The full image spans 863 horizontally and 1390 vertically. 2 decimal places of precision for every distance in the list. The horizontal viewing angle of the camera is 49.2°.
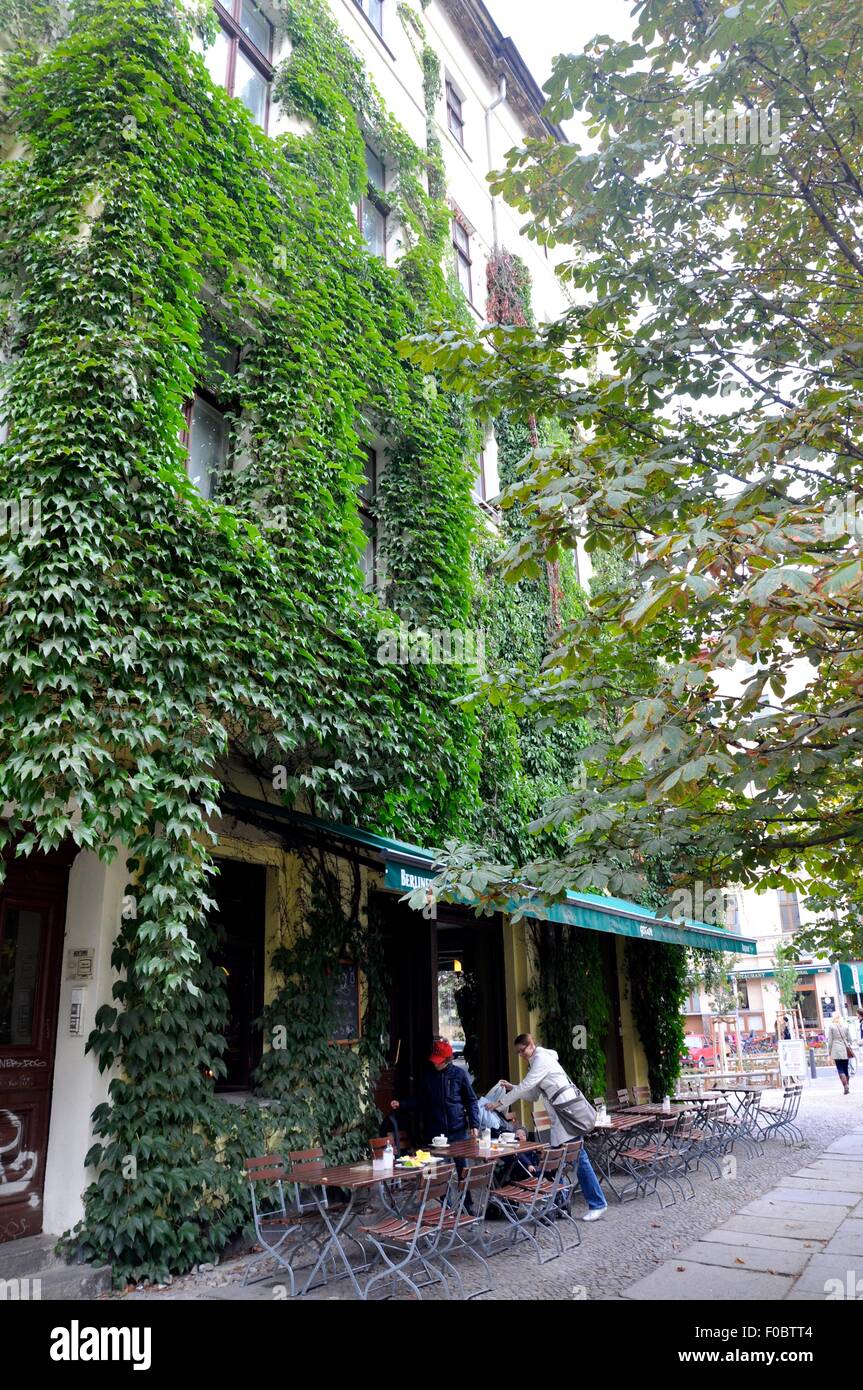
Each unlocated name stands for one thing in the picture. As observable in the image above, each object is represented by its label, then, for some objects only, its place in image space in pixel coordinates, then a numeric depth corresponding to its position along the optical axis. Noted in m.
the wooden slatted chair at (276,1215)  6.52
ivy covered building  6.09
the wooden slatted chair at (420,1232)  5.88
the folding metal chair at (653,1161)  9.53
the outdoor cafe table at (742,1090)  13.73
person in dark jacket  8.62
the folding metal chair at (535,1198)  7.23
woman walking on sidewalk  20.60
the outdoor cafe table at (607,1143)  10.05
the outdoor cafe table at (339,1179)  6.10
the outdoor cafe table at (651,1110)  11.26
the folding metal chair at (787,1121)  13.95
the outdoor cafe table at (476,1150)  7.54
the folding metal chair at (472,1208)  6.49
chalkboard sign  9.22
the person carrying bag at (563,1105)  8.23
